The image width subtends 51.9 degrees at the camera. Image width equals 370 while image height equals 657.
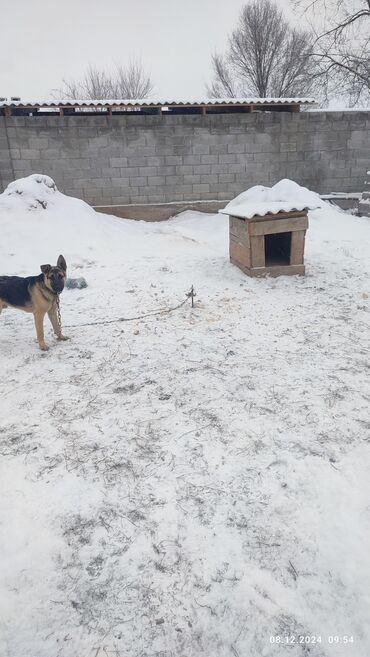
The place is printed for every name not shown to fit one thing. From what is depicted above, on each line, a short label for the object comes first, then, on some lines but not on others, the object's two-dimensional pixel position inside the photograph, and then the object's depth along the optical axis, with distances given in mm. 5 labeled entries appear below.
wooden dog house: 5727
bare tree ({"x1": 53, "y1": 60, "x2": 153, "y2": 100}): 30250
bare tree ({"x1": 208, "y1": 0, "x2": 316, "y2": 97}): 22875
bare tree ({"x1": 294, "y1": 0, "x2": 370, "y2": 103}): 15634
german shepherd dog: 3914
